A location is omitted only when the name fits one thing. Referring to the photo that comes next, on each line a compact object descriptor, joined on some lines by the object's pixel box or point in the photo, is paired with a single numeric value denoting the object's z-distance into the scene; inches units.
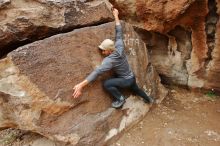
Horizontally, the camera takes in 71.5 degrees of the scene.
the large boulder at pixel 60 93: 74.0
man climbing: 82.2
